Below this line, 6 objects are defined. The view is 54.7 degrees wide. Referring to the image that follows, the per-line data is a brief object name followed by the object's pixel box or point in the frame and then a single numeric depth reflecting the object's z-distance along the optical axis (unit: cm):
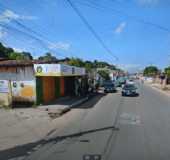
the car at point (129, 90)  2142
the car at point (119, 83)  3922
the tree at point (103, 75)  4339
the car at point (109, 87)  2584
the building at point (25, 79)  1374
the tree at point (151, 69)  9860
